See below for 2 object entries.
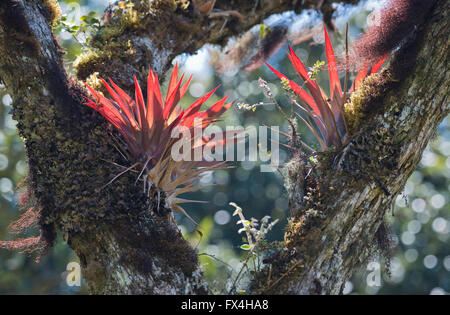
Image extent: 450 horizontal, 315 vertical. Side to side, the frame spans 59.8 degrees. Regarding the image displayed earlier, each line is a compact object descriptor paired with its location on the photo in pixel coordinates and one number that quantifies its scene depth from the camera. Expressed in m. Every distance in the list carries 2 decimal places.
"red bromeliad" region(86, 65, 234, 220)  2.17
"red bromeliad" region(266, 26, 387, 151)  2.37
